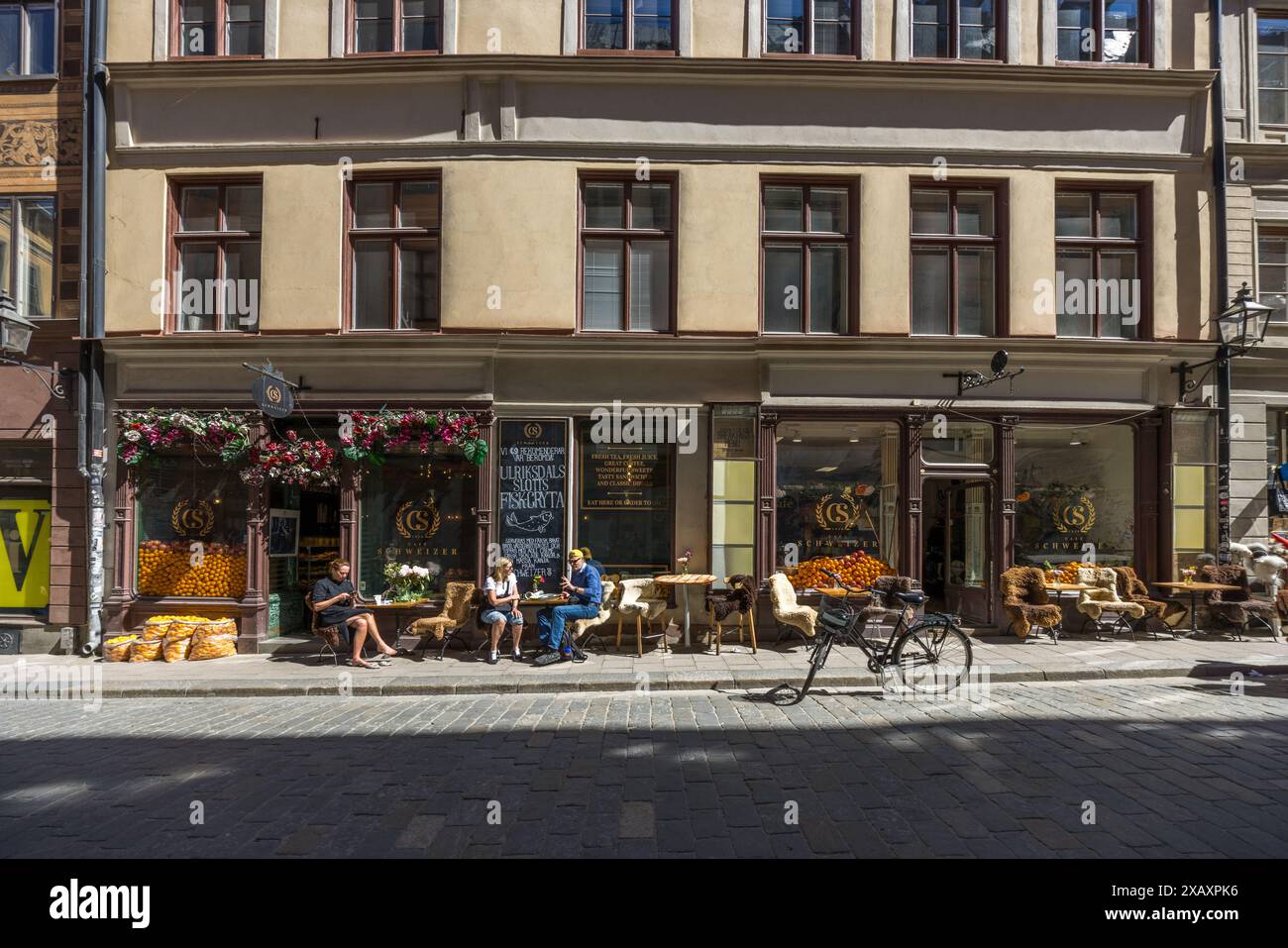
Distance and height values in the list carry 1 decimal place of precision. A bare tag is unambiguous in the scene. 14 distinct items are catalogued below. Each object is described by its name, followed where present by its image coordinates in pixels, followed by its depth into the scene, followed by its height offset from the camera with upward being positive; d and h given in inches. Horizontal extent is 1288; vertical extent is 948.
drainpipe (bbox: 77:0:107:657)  447.5 +107.8
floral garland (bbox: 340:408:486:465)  441.4 +31.9
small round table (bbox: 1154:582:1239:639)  431.5 -60.9
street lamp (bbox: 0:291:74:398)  411.5 +87.1
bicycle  318.0 -73.6
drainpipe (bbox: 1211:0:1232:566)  462.3 +129.1
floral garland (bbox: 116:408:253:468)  444.8 +31.6
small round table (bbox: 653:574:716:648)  417.4 -54.8
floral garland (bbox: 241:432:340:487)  441.4 +12.9
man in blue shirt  395.5 -67.9
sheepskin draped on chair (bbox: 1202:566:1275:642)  437.1 -71.8
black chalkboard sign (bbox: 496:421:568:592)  450.0 -9.9
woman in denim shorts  403.2 -66.3
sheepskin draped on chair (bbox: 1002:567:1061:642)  429.7 -70.5
